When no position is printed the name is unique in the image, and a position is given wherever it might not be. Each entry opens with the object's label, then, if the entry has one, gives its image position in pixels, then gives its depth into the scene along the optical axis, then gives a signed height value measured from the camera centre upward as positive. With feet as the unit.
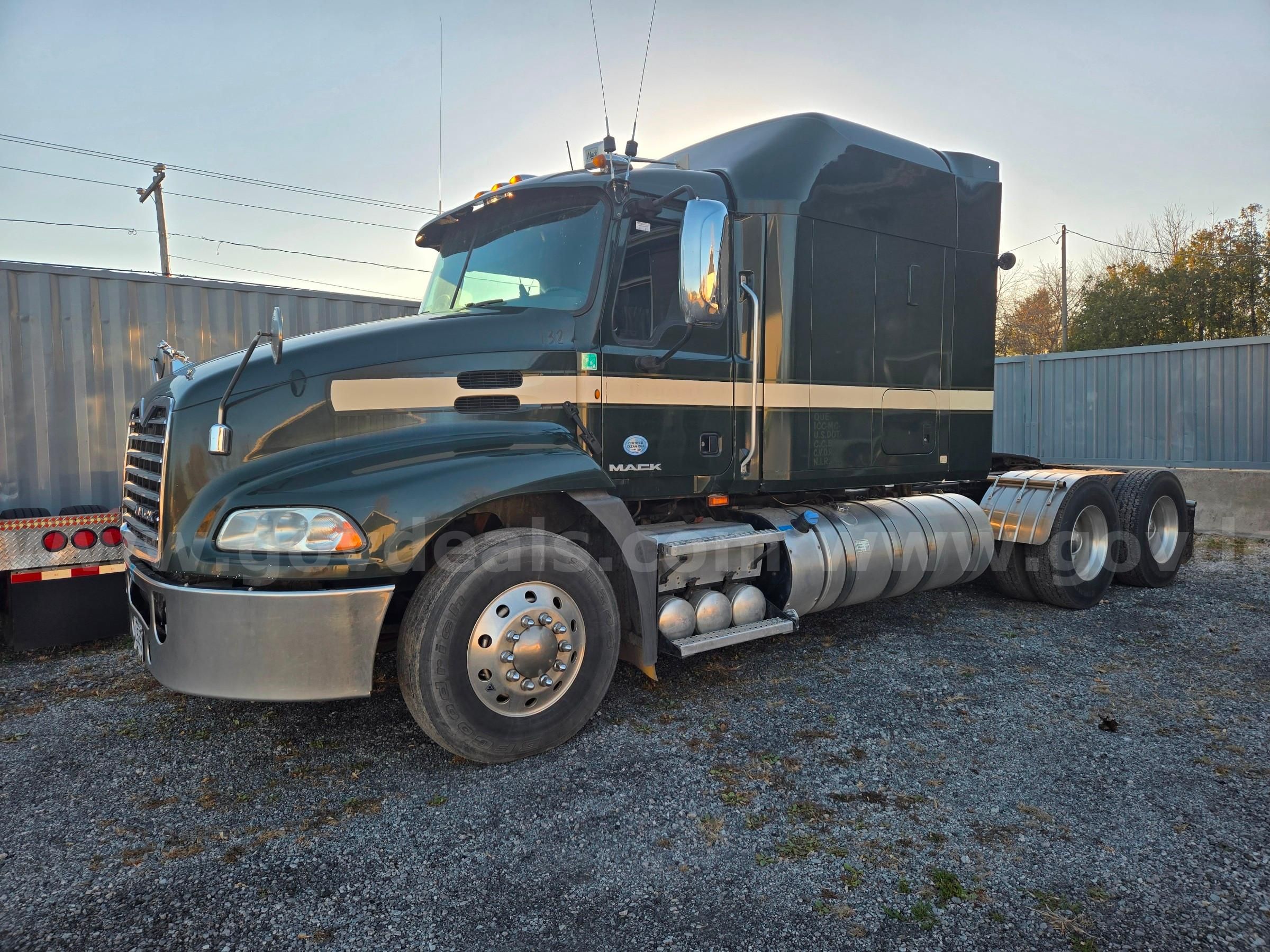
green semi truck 10.46 -0.07
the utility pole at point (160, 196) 69.97 +22.69
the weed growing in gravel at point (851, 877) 8.58 -4.88
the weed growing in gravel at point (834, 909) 8.07 -4.91
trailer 18.25 +1.92
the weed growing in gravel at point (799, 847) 9.16 -4.85
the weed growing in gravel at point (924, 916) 7.89 -4.89
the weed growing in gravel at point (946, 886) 8.32 -4.88
